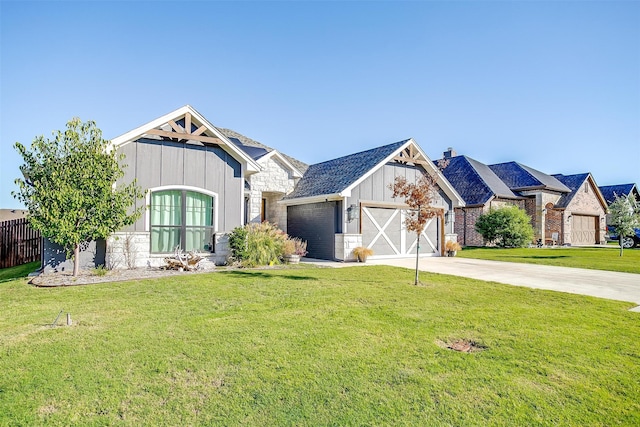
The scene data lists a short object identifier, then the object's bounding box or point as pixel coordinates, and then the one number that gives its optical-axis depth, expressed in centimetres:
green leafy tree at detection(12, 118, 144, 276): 905
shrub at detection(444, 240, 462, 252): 1783
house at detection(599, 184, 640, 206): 3728
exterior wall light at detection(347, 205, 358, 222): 1485
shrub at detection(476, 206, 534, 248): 2348
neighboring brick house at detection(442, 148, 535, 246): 2580
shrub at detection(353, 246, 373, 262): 1459
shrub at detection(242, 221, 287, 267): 1262
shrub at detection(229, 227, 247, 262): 1249
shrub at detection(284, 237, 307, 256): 1354
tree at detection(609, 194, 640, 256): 1886
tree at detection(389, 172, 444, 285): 905
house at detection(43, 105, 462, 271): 1138
